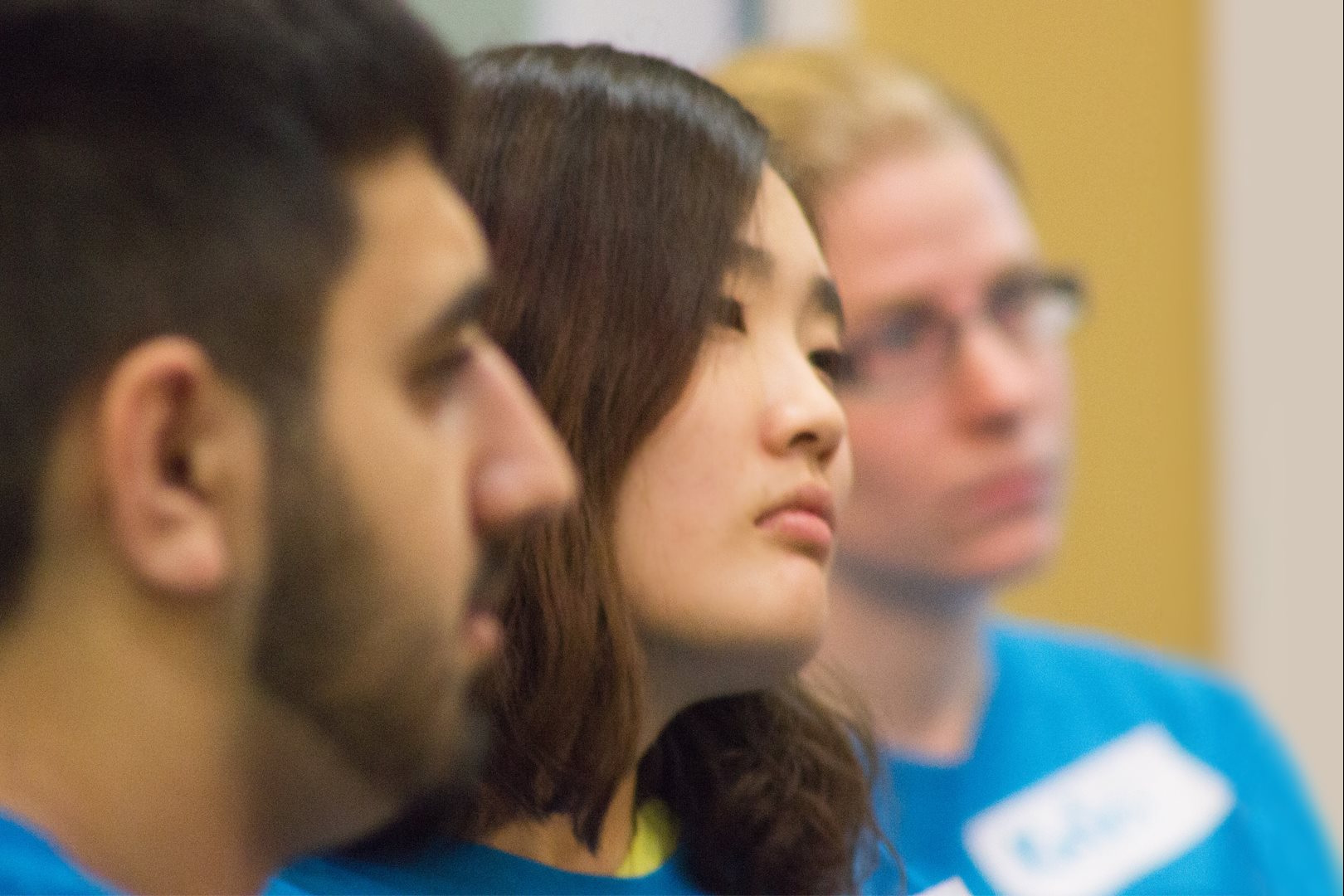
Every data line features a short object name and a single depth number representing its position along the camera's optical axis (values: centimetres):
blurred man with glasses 362
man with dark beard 312
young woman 329
